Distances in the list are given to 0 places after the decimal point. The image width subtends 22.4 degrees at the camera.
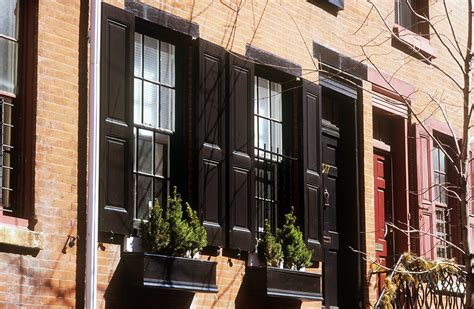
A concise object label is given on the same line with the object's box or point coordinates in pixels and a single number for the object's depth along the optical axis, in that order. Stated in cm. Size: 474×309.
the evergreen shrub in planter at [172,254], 1050
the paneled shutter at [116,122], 1042
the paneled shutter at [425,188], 1567
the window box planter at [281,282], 1210
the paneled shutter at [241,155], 1203
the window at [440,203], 1658
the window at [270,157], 1285
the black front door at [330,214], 1403
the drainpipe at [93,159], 998
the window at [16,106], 976
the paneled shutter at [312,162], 1326
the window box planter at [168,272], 1045
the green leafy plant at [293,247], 1259
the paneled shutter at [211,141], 1161
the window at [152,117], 1120
